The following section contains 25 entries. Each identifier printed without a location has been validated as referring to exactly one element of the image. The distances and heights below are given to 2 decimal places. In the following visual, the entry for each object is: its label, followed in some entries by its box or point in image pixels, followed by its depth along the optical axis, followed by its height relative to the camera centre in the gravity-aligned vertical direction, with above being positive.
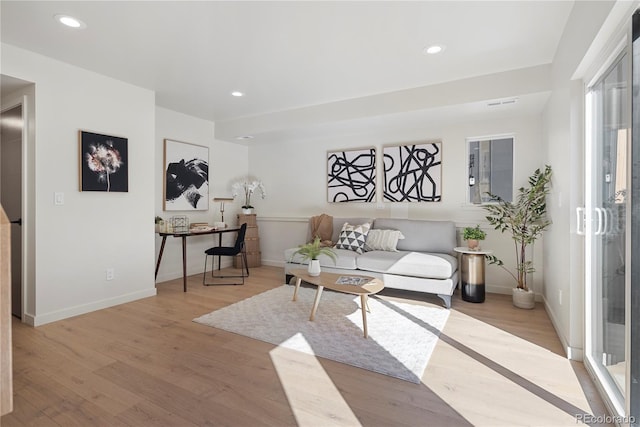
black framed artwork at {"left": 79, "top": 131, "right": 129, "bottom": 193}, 3.29 +0.48
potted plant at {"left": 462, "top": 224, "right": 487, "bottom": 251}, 3.76 -0.31
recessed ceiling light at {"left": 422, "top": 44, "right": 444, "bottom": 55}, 2.77 +1.37
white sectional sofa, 3.56 -0.59
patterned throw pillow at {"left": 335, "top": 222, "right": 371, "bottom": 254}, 4.36 -0.37
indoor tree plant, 3.45 -0.13
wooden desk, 4.08 -0.39
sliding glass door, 1.76 -0.08
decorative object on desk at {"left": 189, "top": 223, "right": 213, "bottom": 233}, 4.51 -0.27
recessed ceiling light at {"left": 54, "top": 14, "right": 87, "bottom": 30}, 2.39 +1.38
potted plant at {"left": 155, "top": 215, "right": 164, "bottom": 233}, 4.22 -0.18
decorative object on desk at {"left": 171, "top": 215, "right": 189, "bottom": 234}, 4.29 -0.20
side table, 3.68 -0.72
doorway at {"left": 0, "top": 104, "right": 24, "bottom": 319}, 3.23 +0.29
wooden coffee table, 2.78 -0.68
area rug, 2.38 -1.04
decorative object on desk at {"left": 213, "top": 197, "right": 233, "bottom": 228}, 5.41 +0.14
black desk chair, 4.52 -0.56
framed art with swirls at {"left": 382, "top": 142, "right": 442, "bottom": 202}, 4.48 +0.52
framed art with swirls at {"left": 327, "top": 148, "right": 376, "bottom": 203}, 4.96 +0.53
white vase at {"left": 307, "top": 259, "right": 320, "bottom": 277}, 3.34 -0.59
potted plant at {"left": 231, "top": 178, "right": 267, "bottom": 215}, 5.71 +0.35
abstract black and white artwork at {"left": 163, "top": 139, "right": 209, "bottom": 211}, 4.66 +0.49
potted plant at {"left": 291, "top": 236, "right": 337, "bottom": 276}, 3.35 -0.47
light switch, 3.10 +0.10
